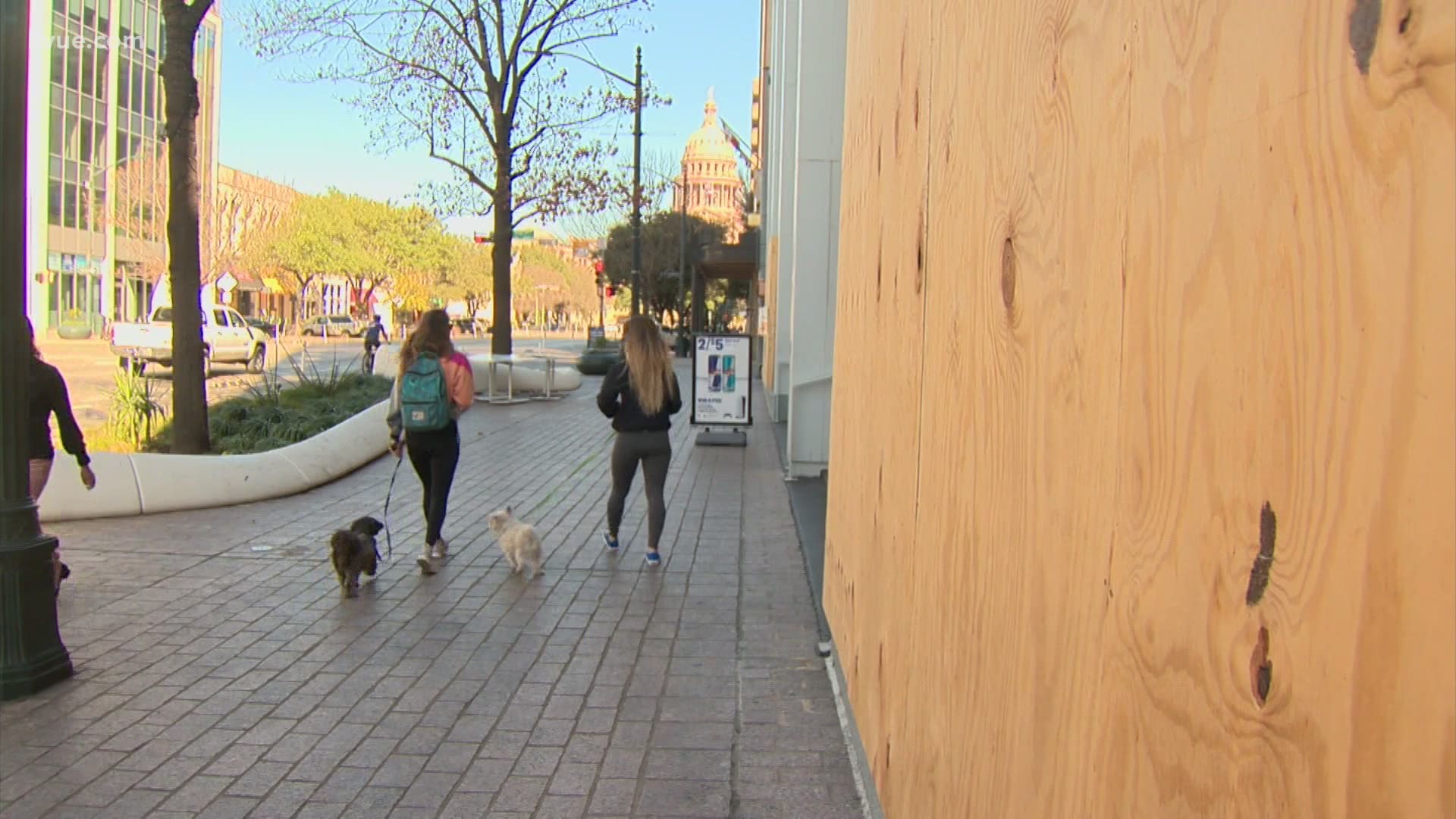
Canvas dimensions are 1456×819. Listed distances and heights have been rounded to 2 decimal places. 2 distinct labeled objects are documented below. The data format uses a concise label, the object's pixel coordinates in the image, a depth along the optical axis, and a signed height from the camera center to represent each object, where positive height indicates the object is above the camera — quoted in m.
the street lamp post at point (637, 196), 32.03 +3.86
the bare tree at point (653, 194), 50.98 +6.36
